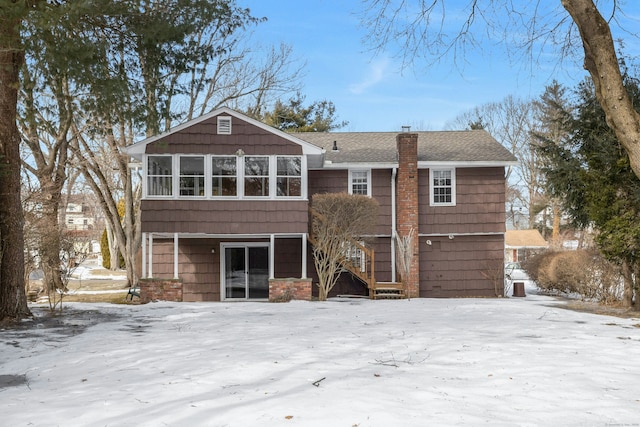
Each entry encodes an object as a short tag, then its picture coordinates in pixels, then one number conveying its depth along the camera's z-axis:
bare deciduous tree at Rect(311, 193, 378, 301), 15.88
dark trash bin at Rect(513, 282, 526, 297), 19.45
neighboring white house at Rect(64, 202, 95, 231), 79.81
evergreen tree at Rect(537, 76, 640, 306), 13.19
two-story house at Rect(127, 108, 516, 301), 18.56
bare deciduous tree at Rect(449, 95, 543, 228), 37.00
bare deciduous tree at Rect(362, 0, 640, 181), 7.68
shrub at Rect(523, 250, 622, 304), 15.63
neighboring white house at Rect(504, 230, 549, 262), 37.12
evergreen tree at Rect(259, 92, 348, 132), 33.05
